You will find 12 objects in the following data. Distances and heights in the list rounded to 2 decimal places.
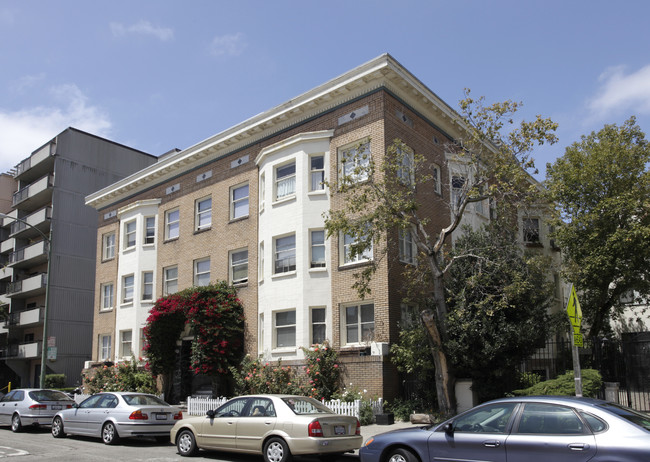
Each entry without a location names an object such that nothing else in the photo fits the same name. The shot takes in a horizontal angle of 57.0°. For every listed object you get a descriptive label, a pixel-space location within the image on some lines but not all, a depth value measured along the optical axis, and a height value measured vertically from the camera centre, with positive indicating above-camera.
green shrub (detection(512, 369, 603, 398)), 15.97 -1.04
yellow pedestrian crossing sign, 11.00 +0.56
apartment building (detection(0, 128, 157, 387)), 40.47 +6.99
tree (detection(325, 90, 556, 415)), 16.02 +4.13
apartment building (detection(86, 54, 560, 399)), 20.52 +5.32
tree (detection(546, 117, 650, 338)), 21.80 +4.92
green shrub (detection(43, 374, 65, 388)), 37.06 -1.74
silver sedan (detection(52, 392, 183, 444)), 14.73 -1.65
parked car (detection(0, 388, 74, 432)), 18.27 -1.65
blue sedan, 7.27 -1.14
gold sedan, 11.05 -1.53
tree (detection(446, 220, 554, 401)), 17.00 +0.99
